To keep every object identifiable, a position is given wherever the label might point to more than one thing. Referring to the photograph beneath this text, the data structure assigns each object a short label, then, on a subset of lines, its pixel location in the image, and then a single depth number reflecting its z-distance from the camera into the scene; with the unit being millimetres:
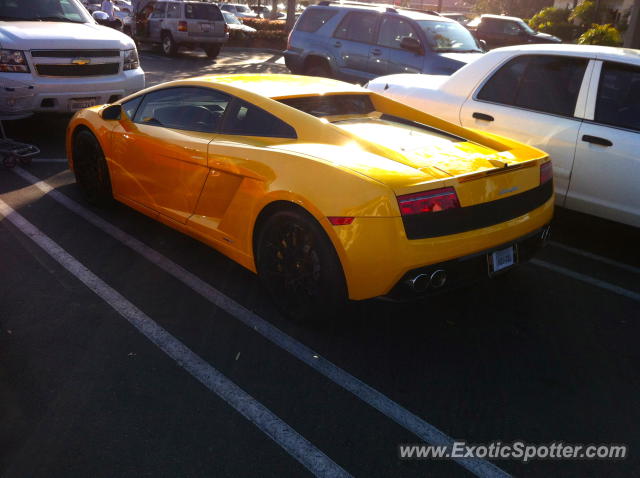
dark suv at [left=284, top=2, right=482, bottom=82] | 10195
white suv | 7582
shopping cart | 7039
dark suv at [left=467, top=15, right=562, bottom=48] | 25691
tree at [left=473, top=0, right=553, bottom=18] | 46781
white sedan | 5012
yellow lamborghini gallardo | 3367
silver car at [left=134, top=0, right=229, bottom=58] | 19688
